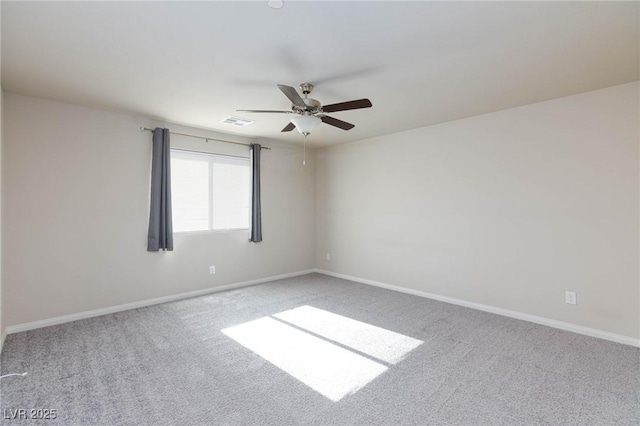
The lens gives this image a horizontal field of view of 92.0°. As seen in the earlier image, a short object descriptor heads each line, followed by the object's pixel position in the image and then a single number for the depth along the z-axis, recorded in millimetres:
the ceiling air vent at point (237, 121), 4176
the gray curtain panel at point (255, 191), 5250
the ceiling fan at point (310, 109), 2660
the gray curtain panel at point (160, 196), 4160
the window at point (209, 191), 4535
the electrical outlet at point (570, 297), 3355
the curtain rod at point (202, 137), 4145
